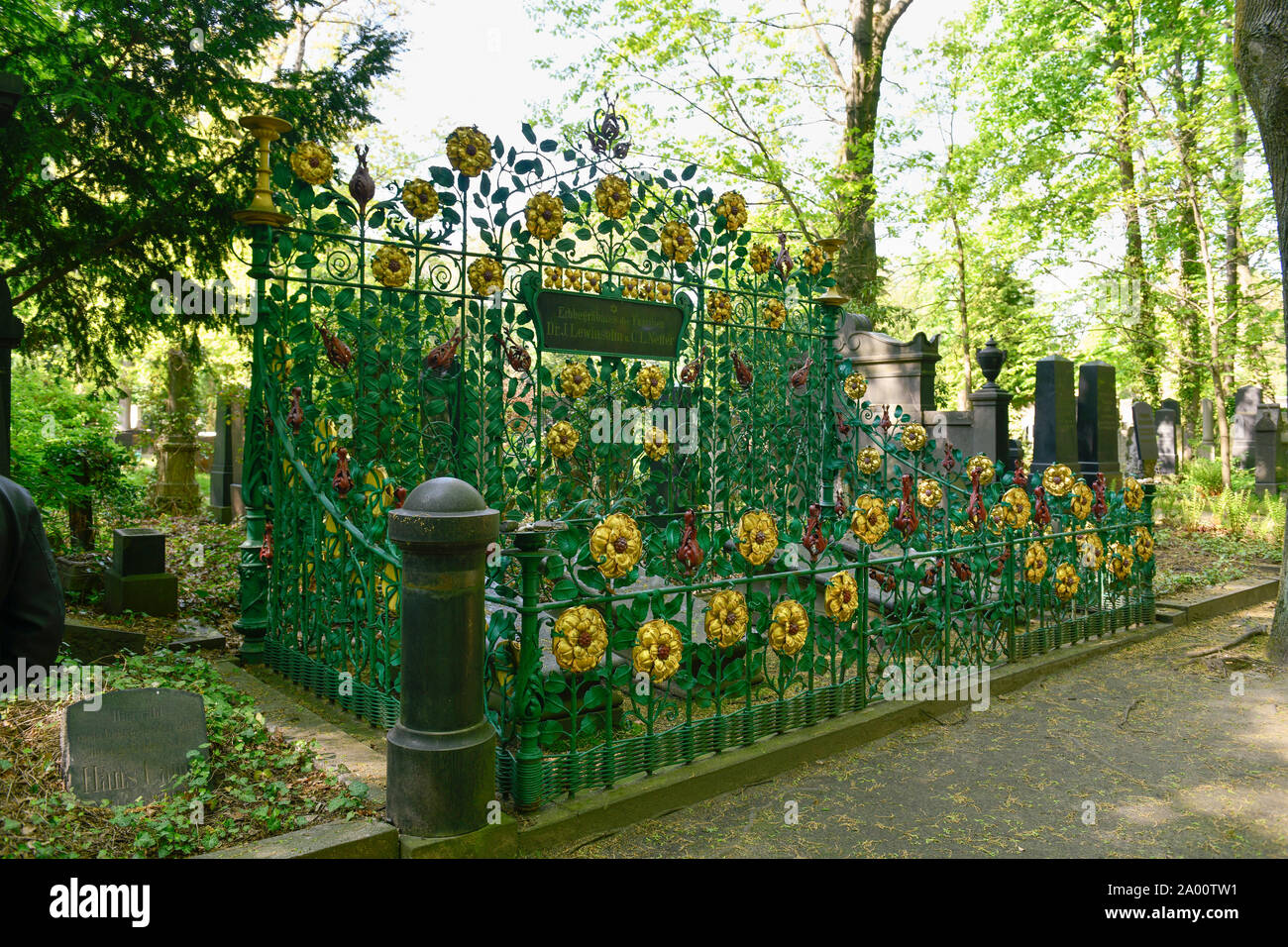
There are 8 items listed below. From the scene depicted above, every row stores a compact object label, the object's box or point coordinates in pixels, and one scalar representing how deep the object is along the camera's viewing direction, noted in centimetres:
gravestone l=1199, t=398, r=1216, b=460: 2094
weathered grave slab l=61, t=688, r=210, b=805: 312
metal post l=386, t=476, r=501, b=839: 307
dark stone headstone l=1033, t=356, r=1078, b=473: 1147
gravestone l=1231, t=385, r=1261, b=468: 1925
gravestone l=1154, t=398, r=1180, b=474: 2103
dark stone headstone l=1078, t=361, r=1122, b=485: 1205
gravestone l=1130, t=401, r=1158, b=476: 1487
